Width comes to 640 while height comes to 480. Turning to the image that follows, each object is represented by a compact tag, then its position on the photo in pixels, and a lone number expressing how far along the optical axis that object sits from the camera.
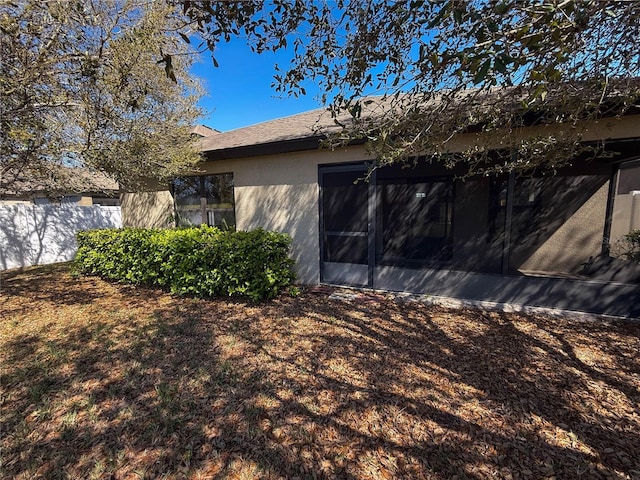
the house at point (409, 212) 5.76
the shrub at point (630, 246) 5.26
